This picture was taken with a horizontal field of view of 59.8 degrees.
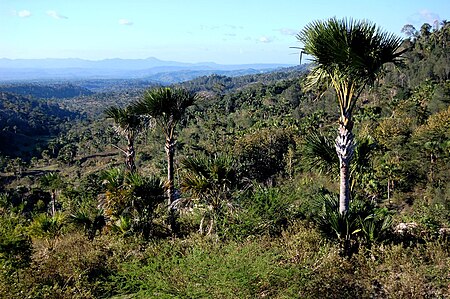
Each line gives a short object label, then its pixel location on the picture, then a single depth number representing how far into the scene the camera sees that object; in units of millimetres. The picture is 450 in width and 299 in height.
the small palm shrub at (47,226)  9688
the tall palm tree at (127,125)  13656
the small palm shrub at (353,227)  6609
